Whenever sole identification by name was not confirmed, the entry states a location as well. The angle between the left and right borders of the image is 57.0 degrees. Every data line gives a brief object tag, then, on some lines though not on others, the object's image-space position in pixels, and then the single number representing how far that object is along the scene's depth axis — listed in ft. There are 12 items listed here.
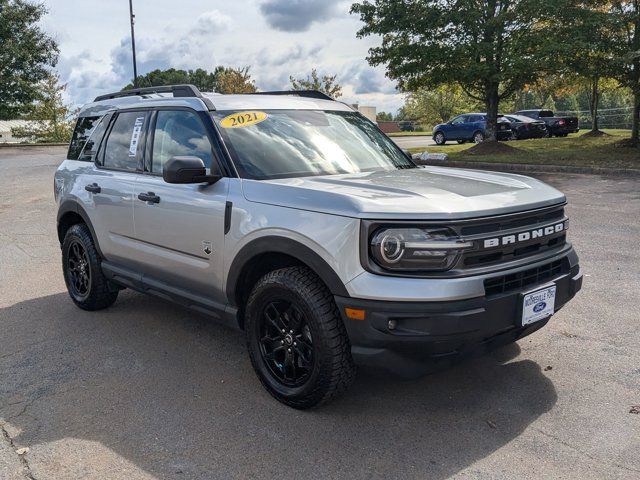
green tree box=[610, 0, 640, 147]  51.52
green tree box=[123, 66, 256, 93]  155.33
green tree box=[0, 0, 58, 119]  99.30
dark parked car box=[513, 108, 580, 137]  96.02
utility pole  87.51
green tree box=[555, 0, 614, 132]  52.13
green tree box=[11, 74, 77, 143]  122.42
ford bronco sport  9.73
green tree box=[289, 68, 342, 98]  149.28
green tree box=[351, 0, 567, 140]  54.60
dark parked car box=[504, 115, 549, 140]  92.68
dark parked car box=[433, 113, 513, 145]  90.49
